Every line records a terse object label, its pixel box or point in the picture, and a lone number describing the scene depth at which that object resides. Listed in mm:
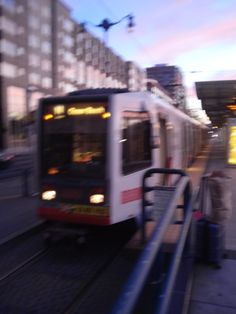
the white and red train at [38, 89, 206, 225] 4691
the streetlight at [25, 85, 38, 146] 39580
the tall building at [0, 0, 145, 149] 37341
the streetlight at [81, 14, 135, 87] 16295
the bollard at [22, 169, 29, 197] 8222
